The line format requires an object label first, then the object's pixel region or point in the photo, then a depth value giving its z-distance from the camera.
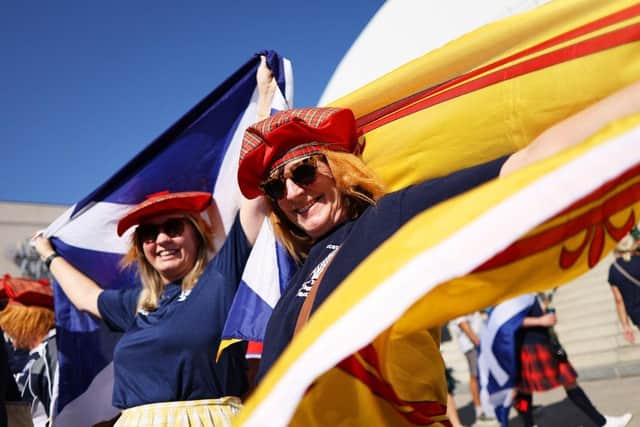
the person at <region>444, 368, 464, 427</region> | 6.74
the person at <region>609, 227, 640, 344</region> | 6.77
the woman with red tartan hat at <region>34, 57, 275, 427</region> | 2.63
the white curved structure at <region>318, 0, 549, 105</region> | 9.52
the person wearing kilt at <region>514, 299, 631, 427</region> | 6.30
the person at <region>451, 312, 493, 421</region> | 8.80
